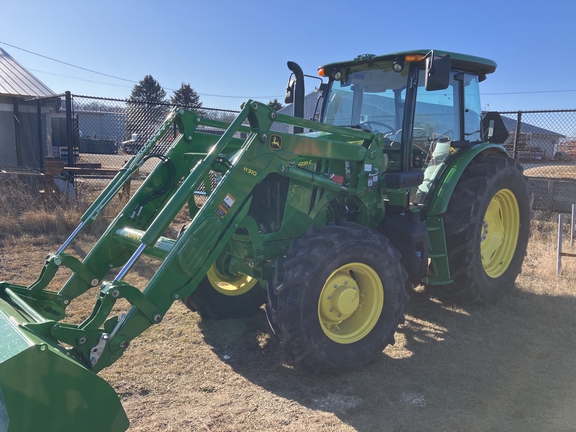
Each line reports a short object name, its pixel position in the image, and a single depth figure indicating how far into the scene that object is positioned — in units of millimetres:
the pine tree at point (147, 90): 55094
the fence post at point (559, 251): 5867
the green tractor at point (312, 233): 2613
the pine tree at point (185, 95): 50188
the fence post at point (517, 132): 9242
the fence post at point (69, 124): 8664
